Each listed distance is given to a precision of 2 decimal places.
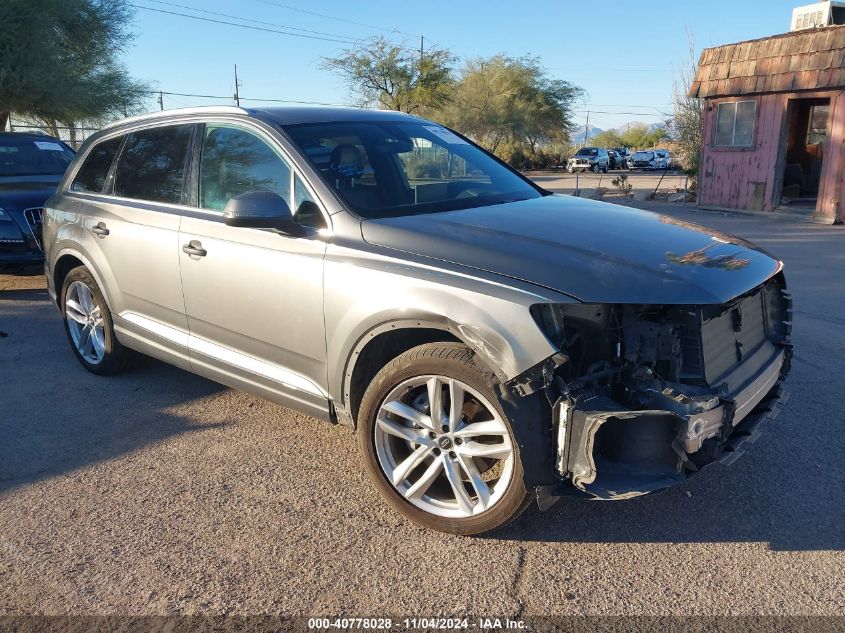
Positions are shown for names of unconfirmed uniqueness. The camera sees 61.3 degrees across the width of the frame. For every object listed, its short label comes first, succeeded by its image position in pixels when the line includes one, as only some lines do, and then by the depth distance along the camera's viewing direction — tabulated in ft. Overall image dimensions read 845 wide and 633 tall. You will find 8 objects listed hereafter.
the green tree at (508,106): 159.74
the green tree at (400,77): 128.77
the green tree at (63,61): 56.24
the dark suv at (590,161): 148.77
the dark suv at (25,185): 25.31
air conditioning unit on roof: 55.31
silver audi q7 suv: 9.18
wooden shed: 46.57
